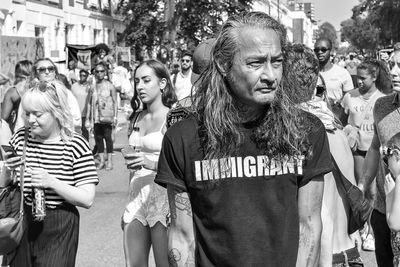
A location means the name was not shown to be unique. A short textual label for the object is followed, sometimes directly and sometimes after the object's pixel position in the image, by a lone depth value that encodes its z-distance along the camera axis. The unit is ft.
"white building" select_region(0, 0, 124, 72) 84.99
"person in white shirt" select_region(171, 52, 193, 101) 37.88
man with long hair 8.79
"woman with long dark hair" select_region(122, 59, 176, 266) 16.31
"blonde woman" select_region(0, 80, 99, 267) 13.96
